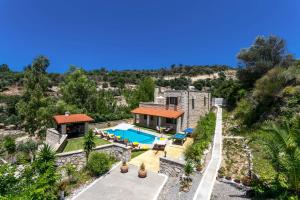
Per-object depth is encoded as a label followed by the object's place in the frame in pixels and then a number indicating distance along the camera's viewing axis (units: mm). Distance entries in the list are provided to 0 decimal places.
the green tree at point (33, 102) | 24719
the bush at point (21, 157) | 16095
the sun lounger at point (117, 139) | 18344
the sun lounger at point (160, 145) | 16734
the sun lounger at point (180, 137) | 18450
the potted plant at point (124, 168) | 12512
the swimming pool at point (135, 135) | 20884
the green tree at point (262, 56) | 24812
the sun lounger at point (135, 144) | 17231
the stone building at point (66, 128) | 19031
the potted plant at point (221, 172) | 9500
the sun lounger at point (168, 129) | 23484
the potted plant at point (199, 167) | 10297
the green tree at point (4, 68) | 90306
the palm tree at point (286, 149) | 6844
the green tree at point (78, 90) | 32125
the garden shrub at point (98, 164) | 12415
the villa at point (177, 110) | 24312
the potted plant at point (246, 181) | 8614
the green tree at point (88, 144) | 13711
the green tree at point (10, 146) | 18831
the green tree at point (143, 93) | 38844
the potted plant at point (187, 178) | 9325
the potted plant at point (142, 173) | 11725
